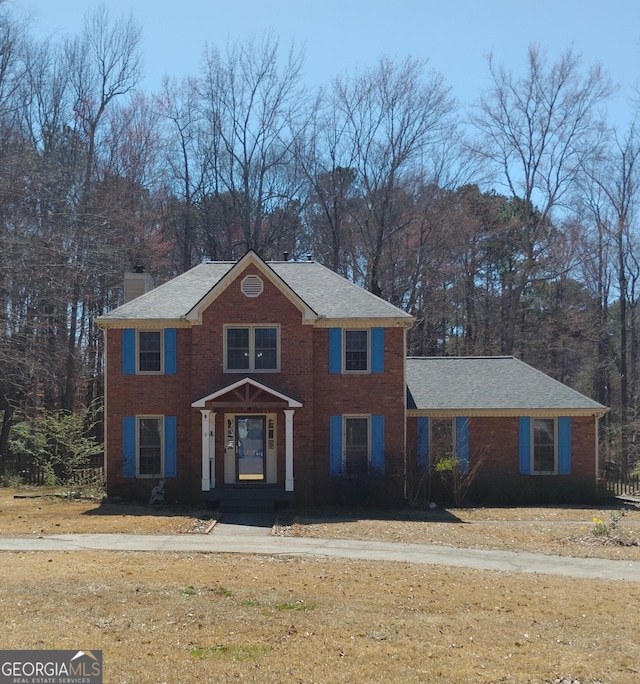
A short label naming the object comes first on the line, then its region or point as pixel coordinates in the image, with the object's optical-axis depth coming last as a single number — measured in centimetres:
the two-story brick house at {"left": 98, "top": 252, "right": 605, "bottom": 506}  2284
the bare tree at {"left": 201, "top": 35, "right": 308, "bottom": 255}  4081
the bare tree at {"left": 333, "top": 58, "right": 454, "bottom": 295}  3953
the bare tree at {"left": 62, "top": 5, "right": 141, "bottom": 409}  3328
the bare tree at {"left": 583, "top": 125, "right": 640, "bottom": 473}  3866
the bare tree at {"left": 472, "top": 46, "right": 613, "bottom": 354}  3900
